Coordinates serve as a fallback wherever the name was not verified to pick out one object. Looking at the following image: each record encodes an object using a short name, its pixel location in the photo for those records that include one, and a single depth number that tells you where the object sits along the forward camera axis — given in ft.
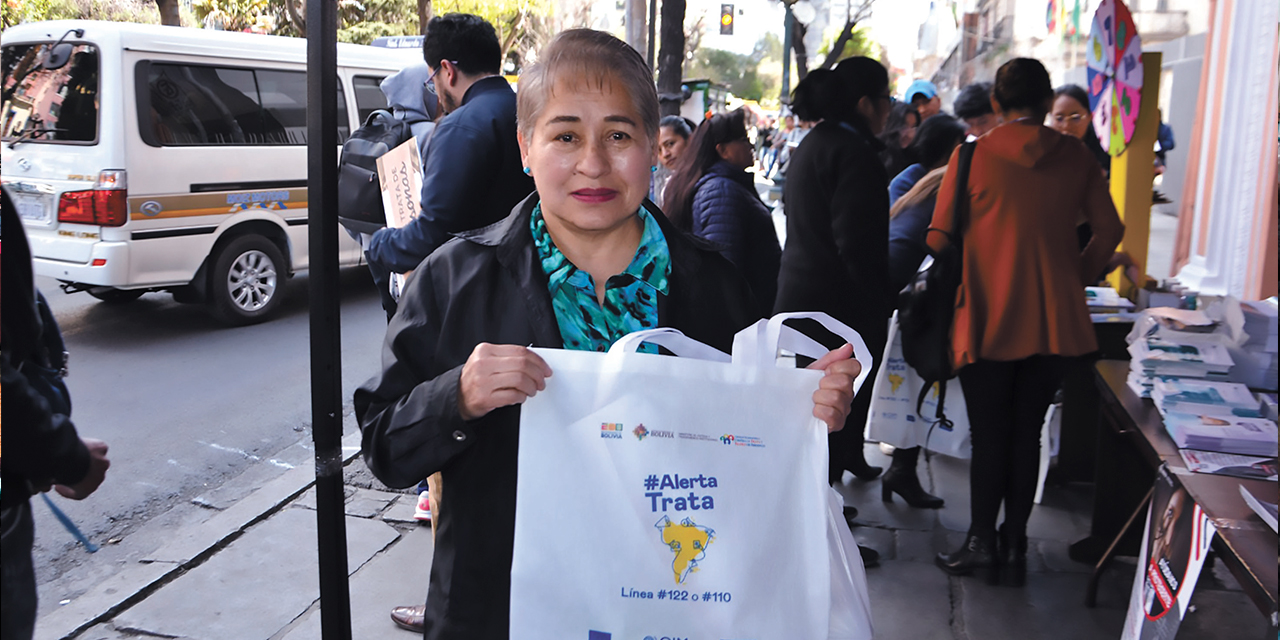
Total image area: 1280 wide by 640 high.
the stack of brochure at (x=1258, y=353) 9.62
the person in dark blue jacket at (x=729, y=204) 13.64
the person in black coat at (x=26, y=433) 3.71
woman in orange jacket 10.50
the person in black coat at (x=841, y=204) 11.84
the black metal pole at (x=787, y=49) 66.22
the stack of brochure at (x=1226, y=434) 8.07
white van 18.76
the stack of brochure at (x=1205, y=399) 8.87
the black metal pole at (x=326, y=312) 5.68
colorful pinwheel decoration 16.12
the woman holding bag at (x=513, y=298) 4.84
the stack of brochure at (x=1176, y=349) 9.64
